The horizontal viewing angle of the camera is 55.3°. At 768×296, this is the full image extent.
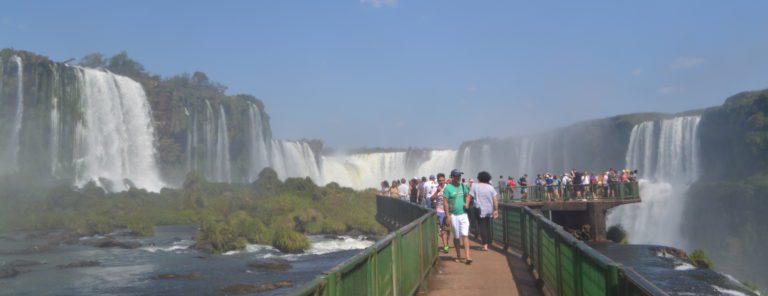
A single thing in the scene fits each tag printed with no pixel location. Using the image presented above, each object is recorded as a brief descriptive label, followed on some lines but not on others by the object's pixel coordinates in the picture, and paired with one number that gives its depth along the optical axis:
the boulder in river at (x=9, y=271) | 22.23
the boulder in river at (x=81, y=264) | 24.33
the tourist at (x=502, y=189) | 32.19
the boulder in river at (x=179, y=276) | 22.34
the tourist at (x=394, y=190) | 28.24
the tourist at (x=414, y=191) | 23.61
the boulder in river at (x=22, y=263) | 24.20
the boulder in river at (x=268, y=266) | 24.30
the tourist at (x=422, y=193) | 22.44
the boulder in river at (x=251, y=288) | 20.11
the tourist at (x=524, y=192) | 31.85
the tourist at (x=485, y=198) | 12.98
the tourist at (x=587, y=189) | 30.98
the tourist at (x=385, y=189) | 30.98
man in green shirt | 11.99
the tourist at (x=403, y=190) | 25.56
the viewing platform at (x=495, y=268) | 5.04
